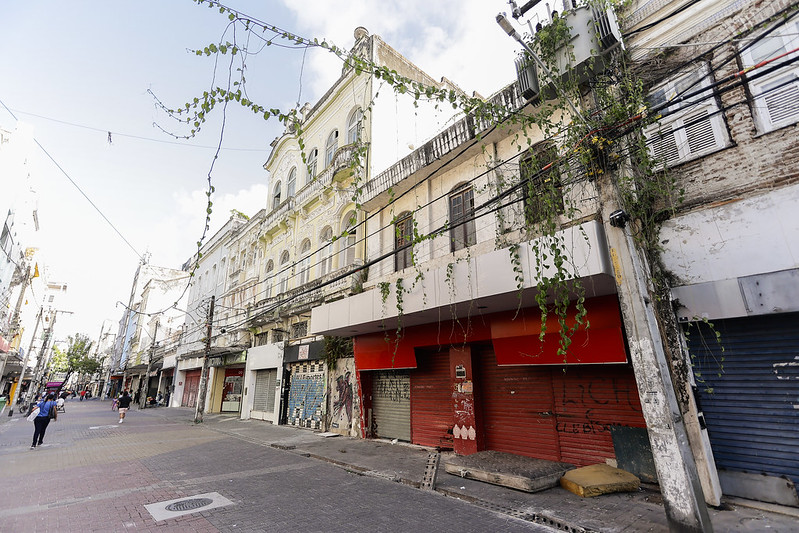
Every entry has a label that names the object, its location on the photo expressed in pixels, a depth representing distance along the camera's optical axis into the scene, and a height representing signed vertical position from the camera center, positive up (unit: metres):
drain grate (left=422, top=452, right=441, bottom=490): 6.75 -1.75
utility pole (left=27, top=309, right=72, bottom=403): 31.85 +2.85
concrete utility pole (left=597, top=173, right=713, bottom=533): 4.25 -0.26
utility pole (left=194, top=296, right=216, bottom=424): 19.42 -0.47
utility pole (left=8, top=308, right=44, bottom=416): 25.20 -0.38
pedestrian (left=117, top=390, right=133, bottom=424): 19.81 -1.12
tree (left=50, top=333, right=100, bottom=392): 59.28 +4.25
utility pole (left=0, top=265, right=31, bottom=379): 29.37 +5.49
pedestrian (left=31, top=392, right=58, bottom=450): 11.59 -1.06
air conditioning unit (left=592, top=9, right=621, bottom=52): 6.76 +6.22
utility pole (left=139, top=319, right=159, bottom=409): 31.82 -1.46
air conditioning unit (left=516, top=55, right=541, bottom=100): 7.72 +6.18
